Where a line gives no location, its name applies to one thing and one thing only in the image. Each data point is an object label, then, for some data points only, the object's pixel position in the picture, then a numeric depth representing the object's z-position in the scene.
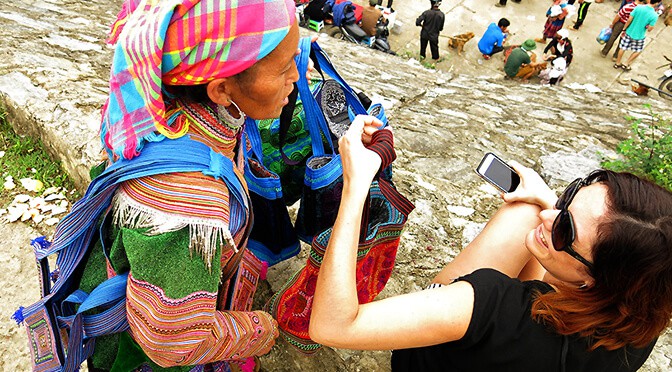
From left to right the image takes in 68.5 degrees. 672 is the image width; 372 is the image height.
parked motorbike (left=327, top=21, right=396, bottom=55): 9.88
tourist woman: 1.58
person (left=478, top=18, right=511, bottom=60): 9.77
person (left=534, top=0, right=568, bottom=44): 9.86
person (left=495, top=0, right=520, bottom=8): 11.40
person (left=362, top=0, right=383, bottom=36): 10.20
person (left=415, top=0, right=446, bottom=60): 9.48
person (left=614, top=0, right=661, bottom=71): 9.06
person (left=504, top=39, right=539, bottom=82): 9.03
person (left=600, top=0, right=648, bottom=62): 9.58
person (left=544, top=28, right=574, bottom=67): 9.18
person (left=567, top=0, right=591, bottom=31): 10.45
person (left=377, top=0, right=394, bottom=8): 11.09
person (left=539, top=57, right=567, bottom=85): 8.87
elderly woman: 1.33
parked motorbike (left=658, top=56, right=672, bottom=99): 8.74
